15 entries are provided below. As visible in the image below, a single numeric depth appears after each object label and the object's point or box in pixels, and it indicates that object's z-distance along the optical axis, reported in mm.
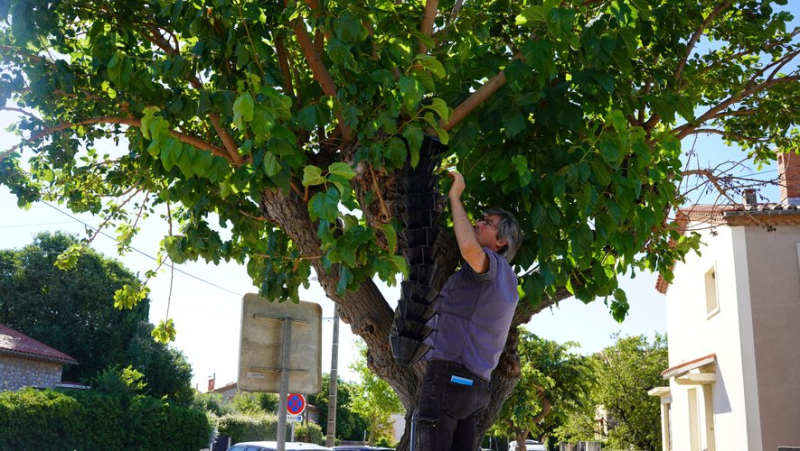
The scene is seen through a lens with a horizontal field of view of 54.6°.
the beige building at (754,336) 15938
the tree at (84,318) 37938
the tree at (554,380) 24291
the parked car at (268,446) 14033
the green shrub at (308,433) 40031
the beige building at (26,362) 29109
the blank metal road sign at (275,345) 6930
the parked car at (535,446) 39672
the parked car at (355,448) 14877
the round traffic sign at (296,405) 17000
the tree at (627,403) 34500
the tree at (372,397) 35938
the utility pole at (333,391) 20797
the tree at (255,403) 45344
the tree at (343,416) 55656
